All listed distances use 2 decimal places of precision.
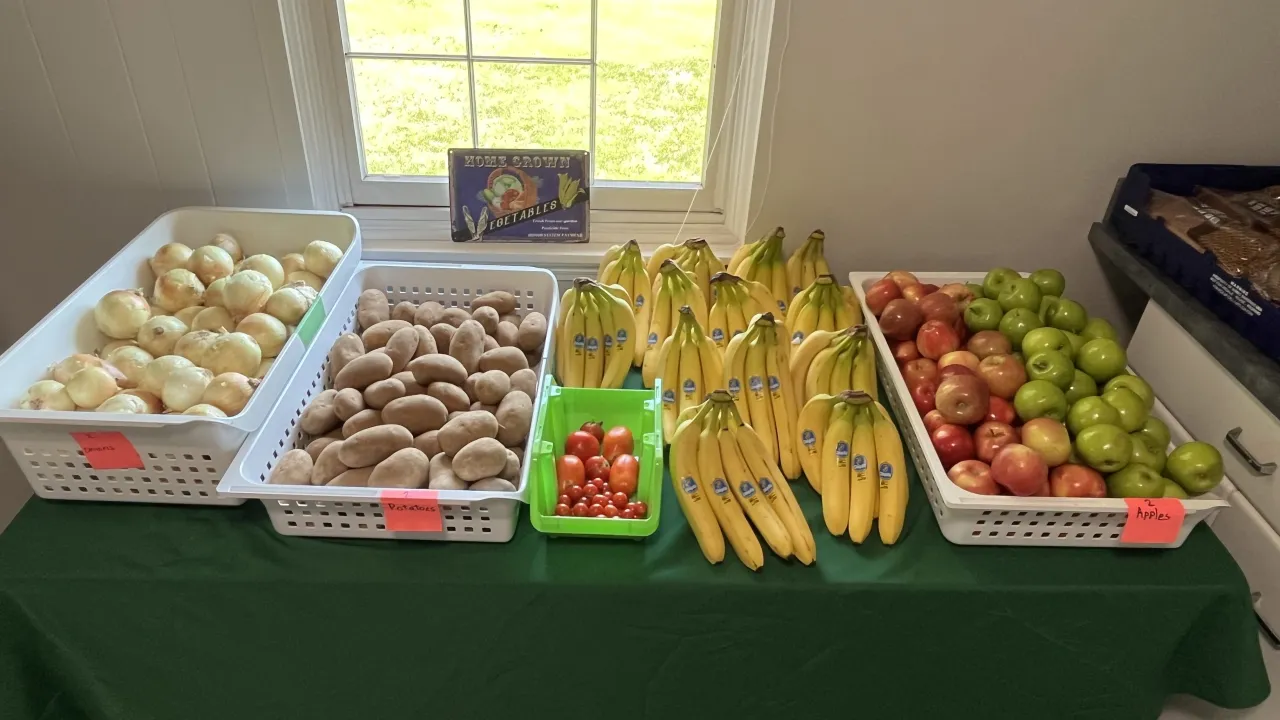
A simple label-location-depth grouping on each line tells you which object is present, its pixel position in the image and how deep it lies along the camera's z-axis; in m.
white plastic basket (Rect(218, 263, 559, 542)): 1.09
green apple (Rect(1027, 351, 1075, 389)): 1.26
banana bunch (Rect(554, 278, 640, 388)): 1.41
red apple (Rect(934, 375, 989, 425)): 1.22
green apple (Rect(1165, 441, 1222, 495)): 1.16
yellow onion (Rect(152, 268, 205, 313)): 1.38
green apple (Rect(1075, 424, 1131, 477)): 1.16
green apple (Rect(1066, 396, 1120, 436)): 1.20
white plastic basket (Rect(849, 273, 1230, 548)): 1.12
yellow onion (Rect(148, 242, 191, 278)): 1.45
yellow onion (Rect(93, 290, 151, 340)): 1.30
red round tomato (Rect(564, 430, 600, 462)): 1.24
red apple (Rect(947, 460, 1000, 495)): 1.15
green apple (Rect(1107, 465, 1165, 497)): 1.15
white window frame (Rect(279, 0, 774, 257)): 1.58
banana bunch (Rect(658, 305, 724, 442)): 1.33
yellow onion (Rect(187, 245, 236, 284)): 1.44
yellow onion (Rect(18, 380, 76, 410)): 1.16
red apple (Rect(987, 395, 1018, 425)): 1.25
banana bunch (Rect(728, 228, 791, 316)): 1.57
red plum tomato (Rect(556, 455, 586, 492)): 1.19
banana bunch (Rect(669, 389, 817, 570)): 1.14
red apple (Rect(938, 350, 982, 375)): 1.32
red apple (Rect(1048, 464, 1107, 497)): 1.16
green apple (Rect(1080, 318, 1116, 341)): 1.37
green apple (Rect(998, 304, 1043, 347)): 1.37
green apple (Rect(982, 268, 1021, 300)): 1.46
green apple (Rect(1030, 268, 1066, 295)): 1.45
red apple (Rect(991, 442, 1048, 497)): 1.13
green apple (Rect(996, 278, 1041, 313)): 1.41
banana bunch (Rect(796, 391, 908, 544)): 1.19
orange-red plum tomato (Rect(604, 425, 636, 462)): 1.25
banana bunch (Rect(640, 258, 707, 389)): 1.46
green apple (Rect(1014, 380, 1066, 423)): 1.22
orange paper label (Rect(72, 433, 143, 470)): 1.10
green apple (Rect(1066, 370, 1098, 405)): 1.28
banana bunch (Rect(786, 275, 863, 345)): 1.44
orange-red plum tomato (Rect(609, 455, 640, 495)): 1.20
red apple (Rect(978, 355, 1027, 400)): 1.27
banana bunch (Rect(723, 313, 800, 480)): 1.31
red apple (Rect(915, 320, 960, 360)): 1.36
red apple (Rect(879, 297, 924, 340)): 1.40
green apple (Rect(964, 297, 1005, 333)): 1.40
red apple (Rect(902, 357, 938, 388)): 1.33
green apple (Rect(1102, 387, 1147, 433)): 1.22
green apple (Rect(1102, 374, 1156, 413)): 1.25
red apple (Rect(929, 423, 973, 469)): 1.21
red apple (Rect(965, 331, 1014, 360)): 1.35
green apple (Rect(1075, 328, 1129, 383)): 1.29
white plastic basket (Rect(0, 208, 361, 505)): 1.08
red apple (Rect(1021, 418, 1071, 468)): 1.17
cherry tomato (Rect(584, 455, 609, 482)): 1.21
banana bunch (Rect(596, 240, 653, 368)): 1.55
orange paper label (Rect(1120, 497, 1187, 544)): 1.12
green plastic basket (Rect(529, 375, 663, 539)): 1.12
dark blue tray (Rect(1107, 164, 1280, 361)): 1.25
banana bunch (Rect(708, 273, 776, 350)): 1.44
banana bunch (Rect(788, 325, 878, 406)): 1.31
